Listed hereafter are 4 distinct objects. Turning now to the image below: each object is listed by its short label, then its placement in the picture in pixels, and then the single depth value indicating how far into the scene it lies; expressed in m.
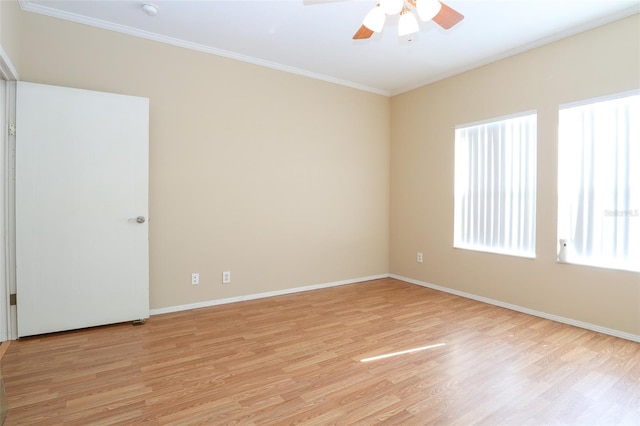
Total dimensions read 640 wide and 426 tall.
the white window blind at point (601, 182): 2.79
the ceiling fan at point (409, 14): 1.89
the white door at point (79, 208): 2.67
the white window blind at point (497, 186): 3.49
